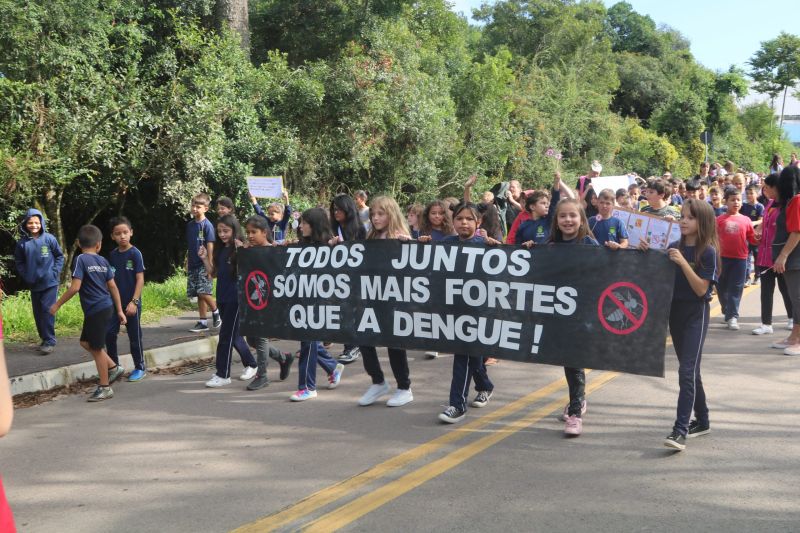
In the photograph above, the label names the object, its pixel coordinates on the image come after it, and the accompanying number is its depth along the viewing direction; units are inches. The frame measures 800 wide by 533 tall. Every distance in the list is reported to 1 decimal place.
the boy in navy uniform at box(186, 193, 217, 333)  429.7
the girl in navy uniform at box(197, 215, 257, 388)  310.3
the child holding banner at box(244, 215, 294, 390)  306.3
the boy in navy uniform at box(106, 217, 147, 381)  326.6
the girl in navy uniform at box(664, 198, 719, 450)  217.9
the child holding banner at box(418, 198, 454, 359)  322.7
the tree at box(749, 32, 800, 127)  2623.0
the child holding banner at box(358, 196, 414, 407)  279.9
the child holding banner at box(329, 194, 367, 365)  308.0
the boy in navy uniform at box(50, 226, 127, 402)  298.5
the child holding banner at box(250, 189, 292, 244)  445.1
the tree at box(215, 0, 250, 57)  692.1
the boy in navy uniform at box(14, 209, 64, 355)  375.9
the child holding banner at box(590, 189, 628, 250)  345.1
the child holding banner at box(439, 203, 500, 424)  253.6
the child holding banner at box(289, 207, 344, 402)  289.6
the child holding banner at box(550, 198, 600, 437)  238.8
